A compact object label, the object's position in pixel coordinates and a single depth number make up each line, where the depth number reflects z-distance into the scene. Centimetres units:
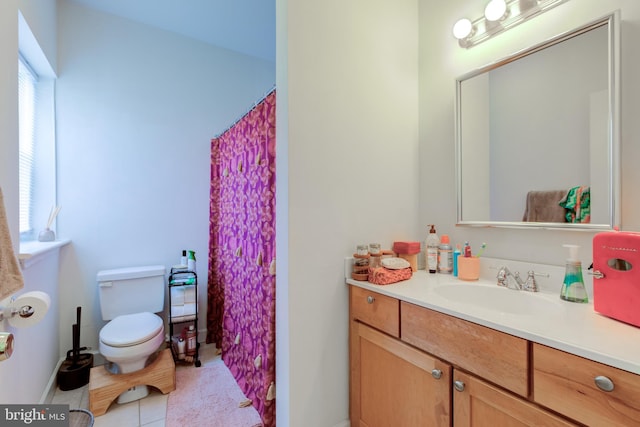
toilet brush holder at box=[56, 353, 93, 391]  186
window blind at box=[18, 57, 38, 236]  177
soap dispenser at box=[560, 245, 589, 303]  104
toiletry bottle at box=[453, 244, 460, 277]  149
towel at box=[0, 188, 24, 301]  85
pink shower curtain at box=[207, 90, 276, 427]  156
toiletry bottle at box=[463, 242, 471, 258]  141
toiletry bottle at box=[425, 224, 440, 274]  154
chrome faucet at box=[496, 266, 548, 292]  121
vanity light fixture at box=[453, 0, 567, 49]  123
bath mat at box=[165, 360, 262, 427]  161
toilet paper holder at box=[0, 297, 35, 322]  101
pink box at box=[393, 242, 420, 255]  153
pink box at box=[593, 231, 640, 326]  81
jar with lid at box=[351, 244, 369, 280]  140
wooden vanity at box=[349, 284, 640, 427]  69
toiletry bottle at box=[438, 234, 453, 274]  152
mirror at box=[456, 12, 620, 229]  107
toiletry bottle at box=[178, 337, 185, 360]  220
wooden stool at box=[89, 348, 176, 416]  166
